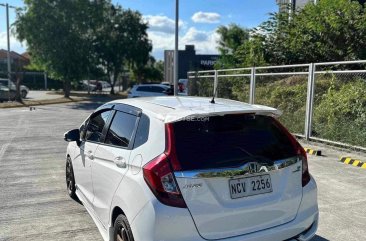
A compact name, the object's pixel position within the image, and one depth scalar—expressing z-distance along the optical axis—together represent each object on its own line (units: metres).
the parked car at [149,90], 25.02
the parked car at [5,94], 29.00
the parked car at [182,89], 25.34
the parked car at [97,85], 47.34
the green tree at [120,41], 39.34
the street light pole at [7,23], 33.06
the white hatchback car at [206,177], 2.97
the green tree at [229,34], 45.44
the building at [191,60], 50.53
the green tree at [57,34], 29.86
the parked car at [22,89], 32.75
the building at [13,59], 62.84
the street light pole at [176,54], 18.58
